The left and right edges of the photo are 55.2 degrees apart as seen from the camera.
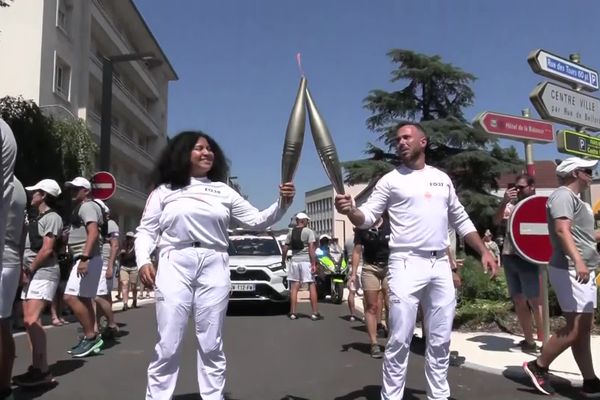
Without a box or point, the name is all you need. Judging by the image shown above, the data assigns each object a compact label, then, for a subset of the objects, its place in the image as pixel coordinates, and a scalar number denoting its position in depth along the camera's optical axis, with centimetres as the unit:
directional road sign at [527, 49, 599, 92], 680
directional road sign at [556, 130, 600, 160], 704
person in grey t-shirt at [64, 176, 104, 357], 636
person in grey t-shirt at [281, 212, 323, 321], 1069
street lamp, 1246
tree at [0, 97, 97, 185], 1226
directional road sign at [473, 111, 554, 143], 665
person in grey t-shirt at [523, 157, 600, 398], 458
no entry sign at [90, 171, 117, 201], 1177
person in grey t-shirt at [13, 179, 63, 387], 521
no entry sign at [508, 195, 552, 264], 582
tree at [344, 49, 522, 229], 3117
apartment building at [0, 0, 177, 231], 2173
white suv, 1087
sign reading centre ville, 673
